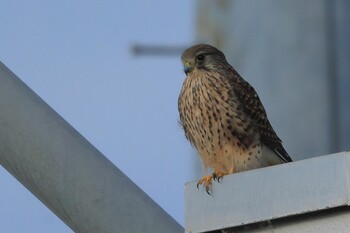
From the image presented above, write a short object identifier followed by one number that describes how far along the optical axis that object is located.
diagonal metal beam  5.98
